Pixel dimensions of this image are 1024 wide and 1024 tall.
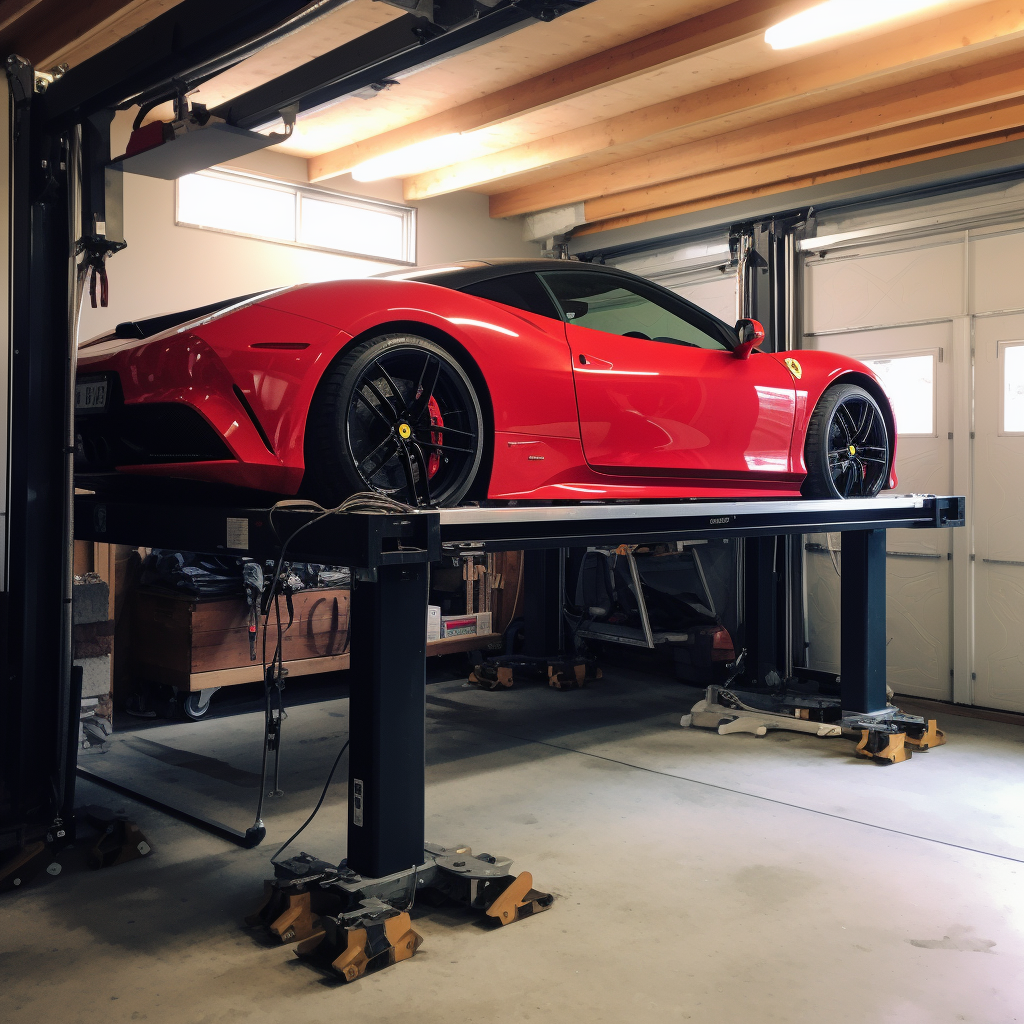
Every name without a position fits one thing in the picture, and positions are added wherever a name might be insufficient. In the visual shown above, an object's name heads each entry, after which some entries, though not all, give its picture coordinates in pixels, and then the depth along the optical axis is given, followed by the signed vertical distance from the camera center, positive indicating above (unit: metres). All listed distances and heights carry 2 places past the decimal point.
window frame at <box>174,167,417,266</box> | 6.48 +2.11
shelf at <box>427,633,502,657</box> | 6.87 -1.10
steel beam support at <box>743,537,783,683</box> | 6.32 -0.74
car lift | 2.70 -0.71
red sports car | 2.92 +0.34
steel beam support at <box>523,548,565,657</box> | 7.05 -0.82
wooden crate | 5.50 -0.87
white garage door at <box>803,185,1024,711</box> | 6.00 +0.60
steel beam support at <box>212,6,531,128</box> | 2.81 +1.35
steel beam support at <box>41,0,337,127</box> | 2.88 +1.38
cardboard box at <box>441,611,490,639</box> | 6.96 -0.96
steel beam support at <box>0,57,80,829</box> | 3.49 +0.02
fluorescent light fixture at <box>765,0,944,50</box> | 4.18 +2.08
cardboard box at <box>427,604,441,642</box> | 6.73 -0.91
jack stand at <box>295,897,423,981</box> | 2.58 -1.22
